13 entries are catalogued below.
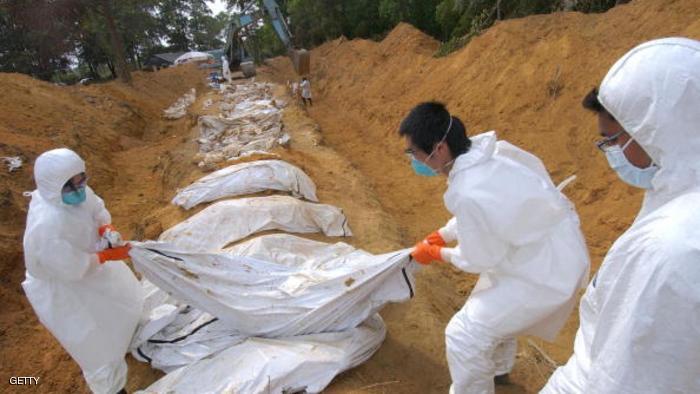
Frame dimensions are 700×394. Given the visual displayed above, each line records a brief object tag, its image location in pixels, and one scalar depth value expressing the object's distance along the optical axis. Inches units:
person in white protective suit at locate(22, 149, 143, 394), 104.8
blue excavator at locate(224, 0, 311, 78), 682.2
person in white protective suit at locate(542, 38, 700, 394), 39.3
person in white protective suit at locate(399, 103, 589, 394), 79.7
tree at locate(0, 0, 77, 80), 713.0
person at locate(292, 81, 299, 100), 561.2
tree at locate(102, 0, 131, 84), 657.6
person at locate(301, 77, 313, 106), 540.4
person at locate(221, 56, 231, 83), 737.6
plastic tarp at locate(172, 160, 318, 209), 217.2
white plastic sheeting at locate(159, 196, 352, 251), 178.5
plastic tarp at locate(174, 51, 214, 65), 1059.4
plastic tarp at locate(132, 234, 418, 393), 105.7
